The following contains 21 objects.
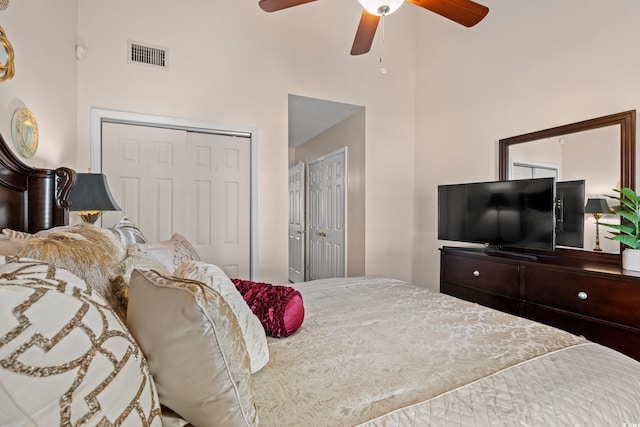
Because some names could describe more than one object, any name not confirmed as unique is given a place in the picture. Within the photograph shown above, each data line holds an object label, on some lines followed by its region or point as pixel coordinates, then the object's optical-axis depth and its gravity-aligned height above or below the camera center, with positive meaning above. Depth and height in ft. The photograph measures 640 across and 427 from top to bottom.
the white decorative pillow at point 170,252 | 5.19 -0.67
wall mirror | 6.98 +1.37
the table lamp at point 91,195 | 6.48 +0.33
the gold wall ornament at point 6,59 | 4.75 +2.24
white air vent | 9.01 +4.37
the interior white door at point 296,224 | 17.79 -0.64
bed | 1.57 -1.50
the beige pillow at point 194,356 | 2.09 -0.93
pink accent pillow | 3.99 -1.19
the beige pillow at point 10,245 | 2.94 -0.32
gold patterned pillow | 1.37 -0.69
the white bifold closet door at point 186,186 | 9.12 +0.77
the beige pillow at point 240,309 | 3.10 -0.94
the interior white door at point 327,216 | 13.82 -0.17
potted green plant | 6.12 -0.35
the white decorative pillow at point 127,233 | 5.03 -0.36
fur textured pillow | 2.64 -0.37
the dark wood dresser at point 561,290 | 5.74 -1.62
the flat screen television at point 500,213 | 7.62 -0.01
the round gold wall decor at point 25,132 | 5.21 +1.33
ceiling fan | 5.58 +3.77
